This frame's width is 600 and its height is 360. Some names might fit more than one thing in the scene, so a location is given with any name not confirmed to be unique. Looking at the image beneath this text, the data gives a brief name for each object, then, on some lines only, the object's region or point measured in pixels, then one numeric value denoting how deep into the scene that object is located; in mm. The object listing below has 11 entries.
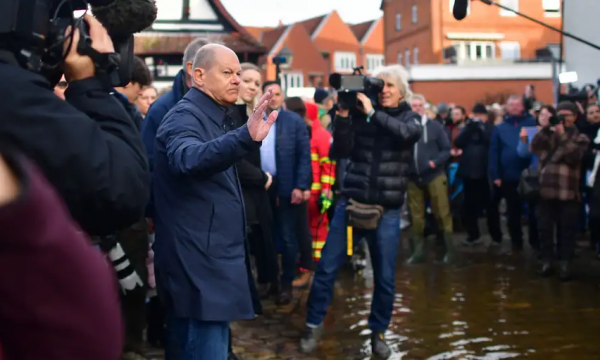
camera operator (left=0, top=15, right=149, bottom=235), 1887
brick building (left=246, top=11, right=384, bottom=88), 66438
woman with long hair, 6875
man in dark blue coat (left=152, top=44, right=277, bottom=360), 3916
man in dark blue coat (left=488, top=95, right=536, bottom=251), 11203
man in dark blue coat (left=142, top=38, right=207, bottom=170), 5520
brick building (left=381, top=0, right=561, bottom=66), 51875
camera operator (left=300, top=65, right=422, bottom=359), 6039
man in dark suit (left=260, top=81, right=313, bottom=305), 8008
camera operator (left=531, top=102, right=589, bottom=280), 9055
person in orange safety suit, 9023
